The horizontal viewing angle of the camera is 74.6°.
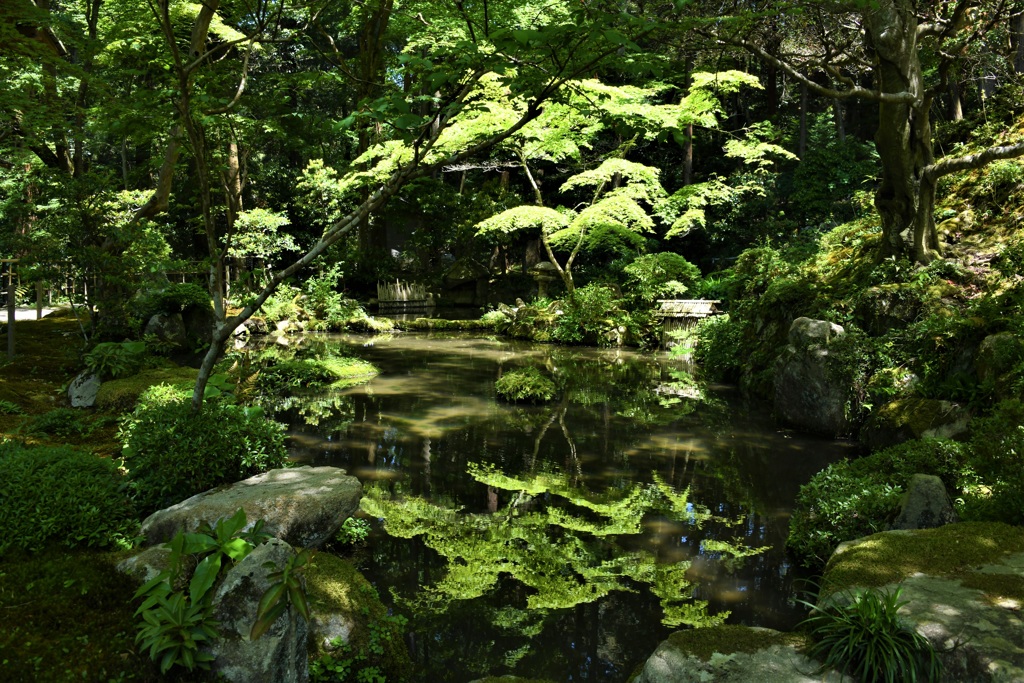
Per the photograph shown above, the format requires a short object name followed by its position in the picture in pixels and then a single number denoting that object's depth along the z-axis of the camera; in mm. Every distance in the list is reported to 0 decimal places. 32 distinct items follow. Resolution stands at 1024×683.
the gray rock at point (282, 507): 4234
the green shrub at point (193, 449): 4812
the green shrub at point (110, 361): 8812
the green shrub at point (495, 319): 20969
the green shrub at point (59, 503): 3875
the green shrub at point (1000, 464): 4453
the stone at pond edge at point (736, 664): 3082
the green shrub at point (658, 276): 18688
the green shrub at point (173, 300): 11617
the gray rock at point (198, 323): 12170
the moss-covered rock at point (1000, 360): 6422
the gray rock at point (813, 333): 8977
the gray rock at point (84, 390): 8445
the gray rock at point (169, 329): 11555
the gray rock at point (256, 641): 3113
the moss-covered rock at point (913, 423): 6988
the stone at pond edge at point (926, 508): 4562
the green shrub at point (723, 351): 13000
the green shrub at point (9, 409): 7410
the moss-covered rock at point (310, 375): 11797
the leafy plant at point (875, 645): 3006
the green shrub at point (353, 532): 5207
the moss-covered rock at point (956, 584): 3010
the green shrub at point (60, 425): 6805
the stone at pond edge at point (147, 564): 3631
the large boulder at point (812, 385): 8797
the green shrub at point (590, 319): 18234
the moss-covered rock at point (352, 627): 3621
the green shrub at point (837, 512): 4867
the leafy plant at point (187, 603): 3070
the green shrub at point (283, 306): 16969
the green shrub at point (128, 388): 8039
